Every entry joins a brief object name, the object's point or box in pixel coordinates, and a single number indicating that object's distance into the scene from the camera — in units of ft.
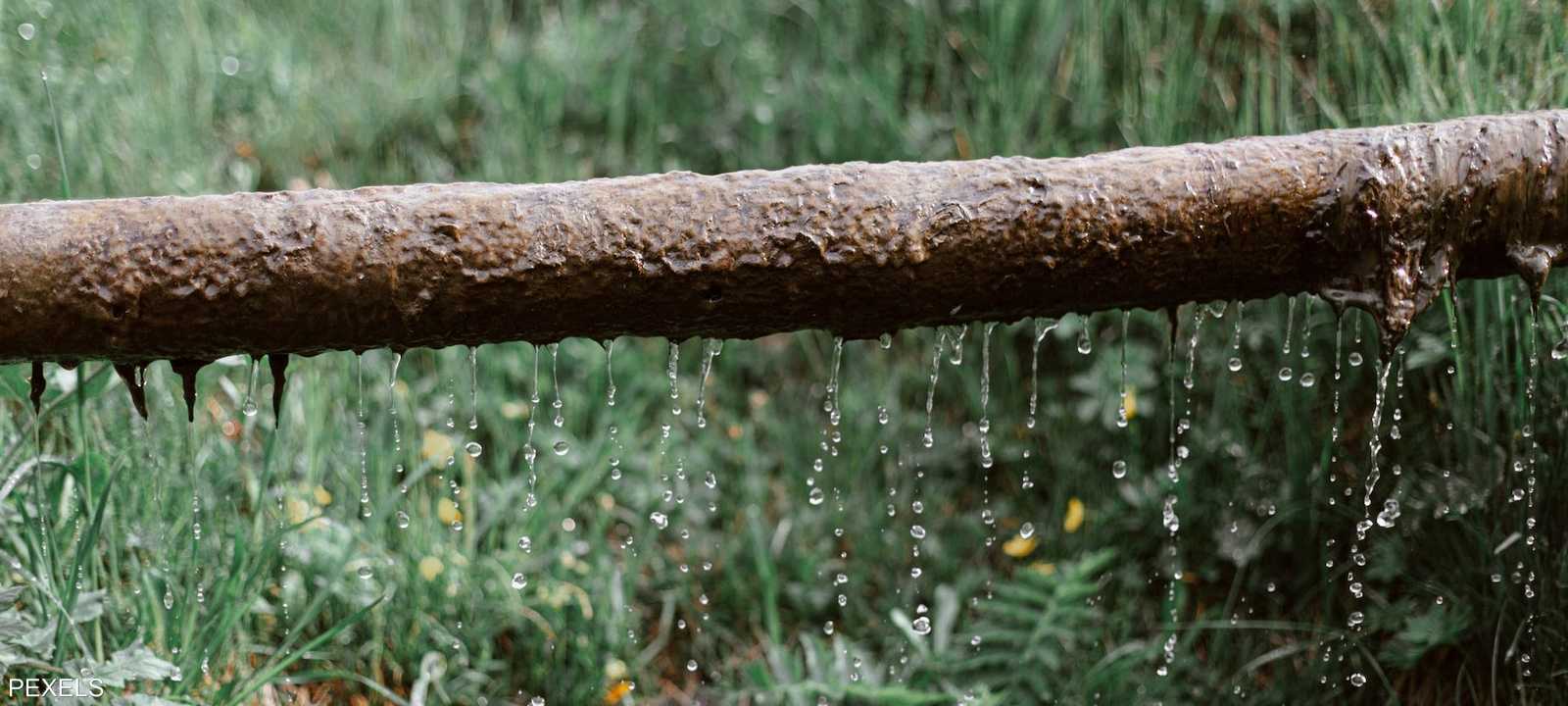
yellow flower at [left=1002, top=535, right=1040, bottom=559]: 10.96
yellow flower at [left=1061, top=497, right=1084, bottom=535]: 10.91
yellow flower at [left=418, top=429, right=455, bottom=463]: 10.18
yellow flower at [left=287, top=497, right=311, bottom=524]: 9.26
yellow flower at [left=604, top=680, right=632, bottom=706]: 9.79
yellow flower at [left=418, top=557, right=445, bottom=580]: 9.37
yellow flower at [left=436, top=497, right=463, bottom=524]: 9.87
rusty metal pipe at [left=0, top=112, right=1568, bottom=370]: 5.70
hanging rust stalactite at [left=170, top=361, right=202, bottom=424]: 6.37
